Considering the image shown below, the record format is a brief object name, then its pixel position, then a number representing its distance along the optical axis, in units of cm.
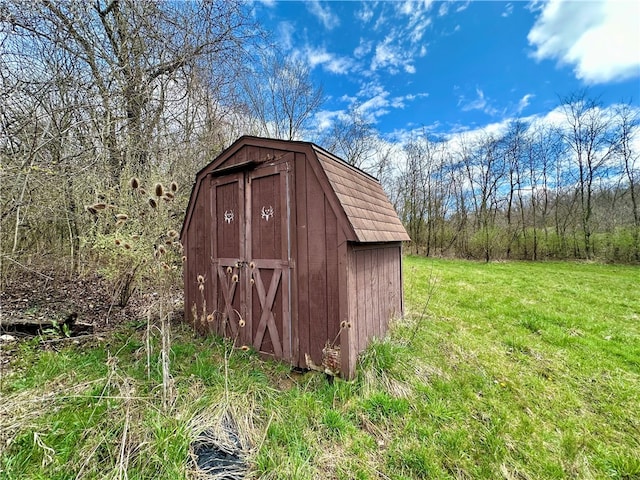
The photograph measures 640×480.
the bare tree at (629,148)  1355
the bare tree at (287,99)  1397
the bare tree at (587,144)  1435
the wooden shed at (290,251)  309
